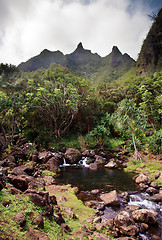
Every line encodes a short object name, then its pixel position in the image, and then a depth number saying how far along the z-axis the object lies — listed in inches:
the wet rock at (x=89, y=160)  443.6
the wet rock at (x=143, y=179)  270.1
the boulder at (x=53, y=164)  362.1
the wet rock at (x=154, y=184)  252.1
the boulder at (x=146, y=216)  160.2
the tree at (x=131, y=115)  409.6
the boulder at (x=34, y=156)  397.3
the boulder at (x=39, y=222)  104.4
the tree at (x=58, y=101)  542.3
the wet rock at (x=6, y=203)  109.6
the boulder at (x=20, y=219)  95.0
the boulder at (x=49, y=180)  276.8
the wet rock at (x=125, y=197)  217.5
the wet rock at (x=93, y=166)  393.1
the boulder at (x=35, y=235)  88.4
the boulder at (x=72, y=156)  444.5
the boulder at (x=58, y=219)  128.3
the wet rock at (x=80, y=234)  121.7
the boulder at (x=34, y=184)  195.8
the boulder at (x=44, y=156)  398.0
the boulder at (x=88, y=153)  494.8
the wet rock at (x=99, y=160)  434.5
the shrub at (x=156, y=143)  402.0
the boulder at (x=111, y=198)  201.6
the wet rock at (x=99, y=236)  128.6
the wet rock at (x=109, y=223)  151.3
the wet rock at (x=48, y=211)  125.3
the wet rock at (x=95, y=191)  241.4
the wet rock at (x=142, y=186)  255.2
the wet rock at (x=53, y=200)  162.9
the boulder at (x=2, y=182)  119.8
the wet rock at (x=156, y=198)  213.8
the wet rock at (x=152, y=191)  236.8
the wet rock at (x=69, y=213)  152.0
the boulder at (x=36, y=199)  130.7
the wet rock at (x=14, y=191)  138.1
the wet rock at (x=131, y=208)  190.5
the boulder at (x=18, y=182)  158.6
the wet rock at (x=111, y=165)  393.3
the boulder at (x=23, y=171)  256.7
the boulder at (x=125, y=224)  141.9
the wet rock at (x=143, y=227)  150.6
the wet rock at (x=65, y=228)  120.6
